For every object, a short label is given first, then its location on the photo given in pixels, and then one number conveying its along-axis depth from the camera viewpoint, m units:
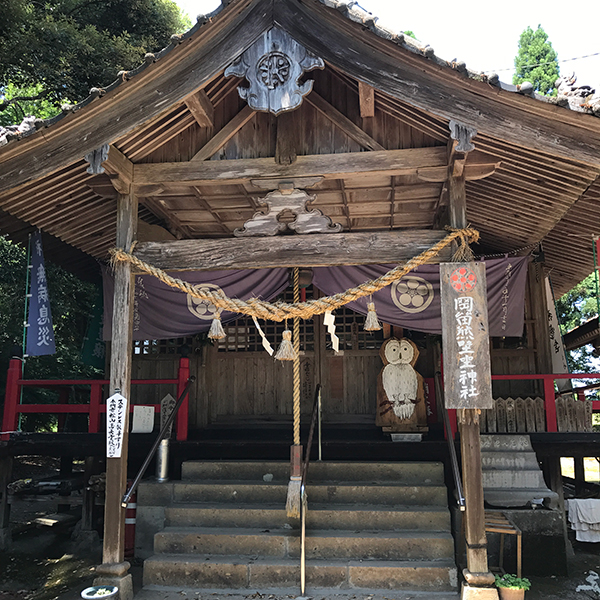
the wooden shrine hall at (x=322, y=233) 5.86
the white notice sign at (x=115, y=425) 6.24
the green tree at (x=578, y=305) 21.95
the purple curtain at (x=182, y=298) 8.98
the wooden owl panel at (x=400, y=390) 9.11
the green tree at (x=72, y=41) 13.51
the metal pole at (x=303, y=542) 6.14
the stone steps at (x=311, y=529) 6.24
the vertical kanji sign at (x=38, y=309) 8.38
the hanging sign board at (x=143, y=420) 9.10
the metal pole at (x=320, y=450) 7.94
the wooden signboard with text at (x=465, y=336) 5.76
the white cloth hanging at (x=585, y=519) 9.08
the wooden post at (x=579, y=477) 11.70
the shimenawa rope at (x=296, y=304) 6.07
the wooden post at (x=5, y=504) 9.30
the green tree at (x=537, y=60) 26.45
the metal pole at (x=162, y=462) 7.98
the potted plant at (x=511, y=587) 5.59
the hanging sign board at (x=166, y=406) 9.65
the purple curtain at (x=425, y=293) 8.88
